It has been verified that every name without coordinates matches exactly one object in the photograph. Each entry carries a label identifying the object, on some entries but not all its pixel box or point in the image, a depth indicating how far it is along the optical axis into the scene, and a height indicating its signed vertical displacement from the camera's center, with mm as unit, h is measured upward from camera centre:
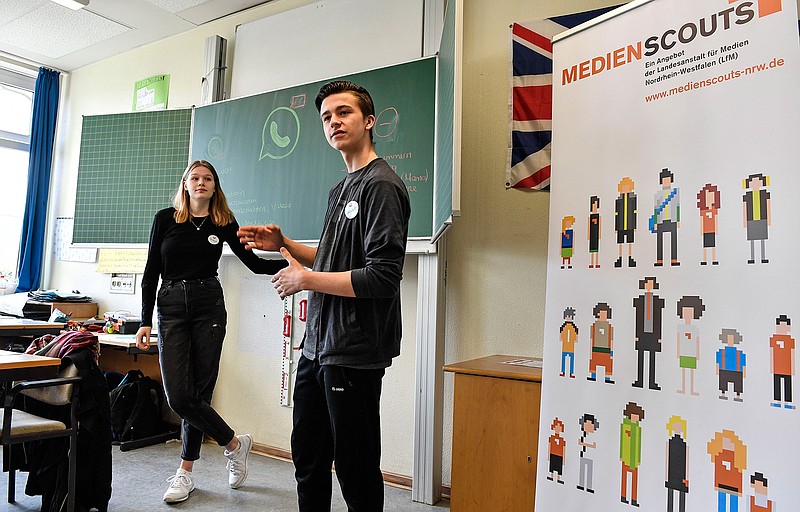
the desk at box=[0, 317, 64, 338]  3330 -241
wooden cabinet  1947 -466
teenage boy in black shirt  1417 -37
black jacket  2209 -671
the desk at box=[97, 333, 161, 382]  3517 -480
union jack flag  2436 +892
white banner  1222 +122
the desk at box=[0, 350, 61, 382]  1883 -274
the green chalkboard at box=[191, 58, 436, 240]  2838 +865
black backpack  3492 -744
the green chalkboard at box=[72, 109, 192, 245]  3930 +855
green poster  4301 +1536
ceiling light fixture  3713 +1879
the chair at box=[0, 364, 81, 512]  1976 -495
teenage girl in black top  2553 -27
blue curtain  4891 +944
